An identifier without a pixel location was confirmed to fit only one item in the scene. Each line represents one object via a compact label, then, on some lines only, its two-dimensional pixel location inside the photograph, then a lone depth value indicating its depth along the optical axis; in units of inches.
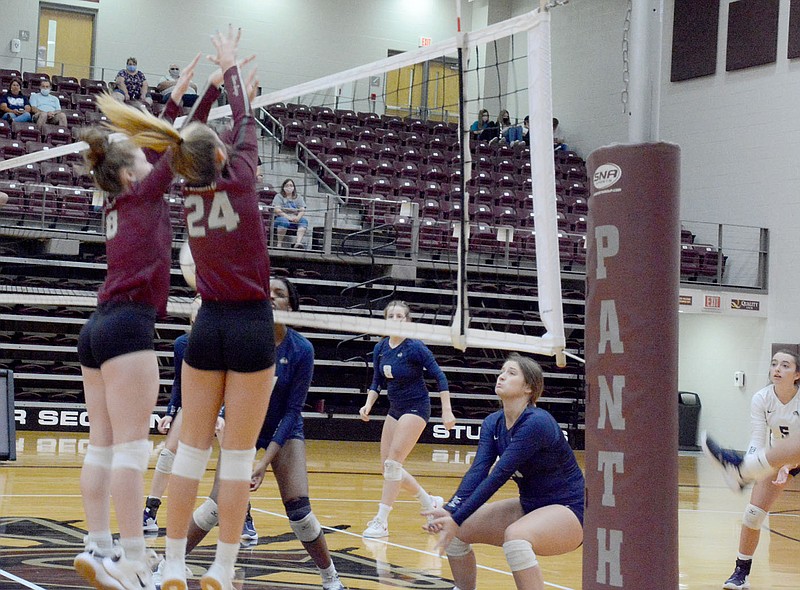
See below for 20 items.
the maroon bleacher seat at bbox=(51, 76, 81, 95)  710.5
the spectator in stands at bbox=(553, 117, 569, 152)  823.9
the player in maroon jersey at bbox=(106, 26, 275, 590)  135.7
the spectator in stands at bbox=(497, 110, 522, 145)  798.5
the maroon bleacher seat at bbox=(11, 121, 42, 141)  609.0
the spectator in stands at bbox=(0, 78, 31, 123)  639.8
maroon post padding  133.3
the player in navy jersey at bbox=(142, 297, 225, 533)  268.1
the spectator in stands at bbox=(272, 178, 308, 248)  567.5
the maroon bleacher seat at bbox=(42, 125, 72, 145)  612.3
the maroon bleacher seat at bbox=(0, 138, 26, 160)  569.3
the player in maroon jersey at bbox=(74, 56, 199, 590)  143.9
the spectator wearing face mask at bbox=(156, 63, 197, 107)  690.2
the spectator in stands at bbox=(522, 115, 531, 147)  797.1
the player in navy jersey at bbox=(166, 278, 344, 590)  195.2
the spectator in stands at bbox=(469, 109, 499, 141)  790.5
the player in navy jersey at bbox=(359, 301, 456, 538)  308.0
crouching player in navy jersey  178.5
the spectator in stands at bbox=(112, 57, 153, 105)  697.6
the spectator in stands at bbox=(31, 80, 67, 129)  636.7
